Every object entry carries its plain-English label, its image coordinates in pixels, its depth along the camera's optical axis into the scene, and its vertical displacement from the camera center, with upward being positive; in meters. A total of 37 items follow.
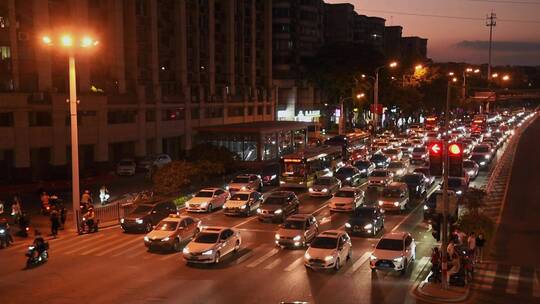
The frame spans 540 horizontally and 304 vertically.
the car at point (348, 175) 49.62 -6.40
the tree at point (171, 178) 42.19 -5.60
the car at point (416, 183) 44.19 -6.26
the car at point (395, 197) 38.47 -6.37
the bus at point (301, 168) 48.47 -5.76
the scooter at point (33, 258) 26.00 -6.89
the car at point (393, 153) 65.47 -6.07
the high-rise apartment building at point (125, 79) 52.47 +1.96
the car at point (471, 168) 52.06 -6.09
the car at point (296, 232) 29.12 -6.48
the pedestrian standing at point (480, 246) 25.72 -6.26
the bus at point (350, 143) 67.62 -5.72
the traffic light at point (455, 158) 21.62 -2.18
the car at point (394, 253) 23.98 -6.22
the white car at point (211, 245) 25.95 -6.45
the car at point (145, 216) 33.34 -6.61
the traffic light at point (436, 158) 21.31 -2.11
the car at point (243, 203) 38.09 -6.70
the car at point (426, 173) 48.66 -6.12
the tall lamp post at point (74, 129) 33.28 -1.79
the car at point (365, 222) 31.75 -6.52
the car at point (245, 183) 45.34 -6.52
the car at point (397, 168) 54.72 -6.38
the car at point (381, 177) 47.88 -6.31
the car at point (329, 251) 24.53 -6.31
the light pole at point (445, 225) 21.37 -4.51
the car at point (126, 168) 57.88 -6.72
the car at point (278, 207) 36.09 -6.55
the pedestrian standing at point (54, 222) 32.54 -6.68
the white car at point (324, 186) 44.81 -6.59
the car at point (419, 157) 65.62 -6.41
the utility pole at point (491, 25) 148.38 +18.17
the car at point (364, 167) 55.71 -6.40
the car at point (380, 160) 60.84 -6.32
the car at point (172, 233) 28.88 -6.57
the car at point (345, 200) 38.81 -6.58
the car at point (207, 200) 39.47 -6.77
